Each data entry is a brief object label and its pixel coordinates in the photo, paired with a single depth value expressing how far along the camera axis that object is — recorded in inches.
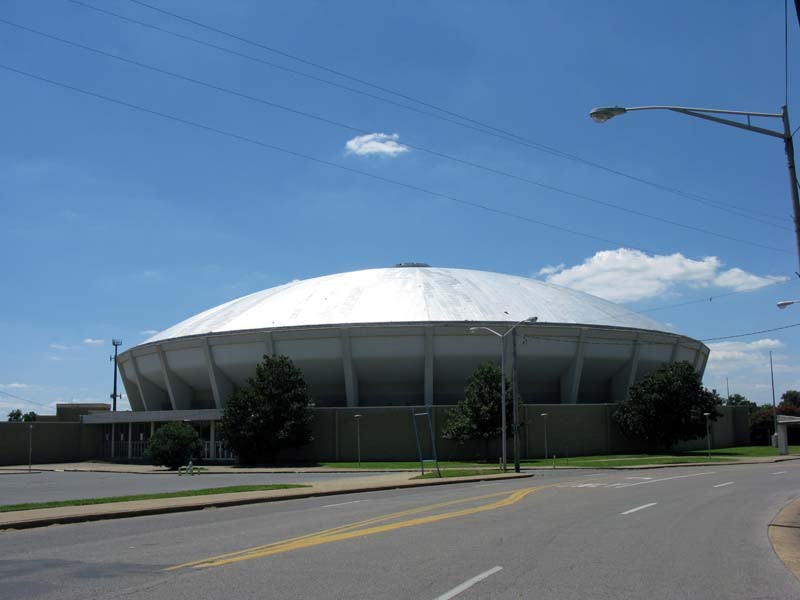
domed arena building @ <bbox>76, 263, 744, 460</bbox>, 2265.0
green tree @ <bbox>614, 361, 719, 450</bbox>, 2304.4
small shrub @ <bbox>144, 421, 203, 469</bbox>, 1993.1
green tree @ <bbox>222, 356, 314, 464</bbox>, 2113.7
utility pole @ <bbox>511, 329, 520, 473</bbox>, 1651.1
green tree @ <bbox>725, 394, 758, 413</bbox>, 6362.7
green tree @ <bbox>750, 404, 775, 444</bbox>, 3601.9
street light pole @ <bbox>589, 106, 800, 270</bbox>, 587.5
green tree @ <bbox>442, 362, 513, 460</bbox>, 2055.9
